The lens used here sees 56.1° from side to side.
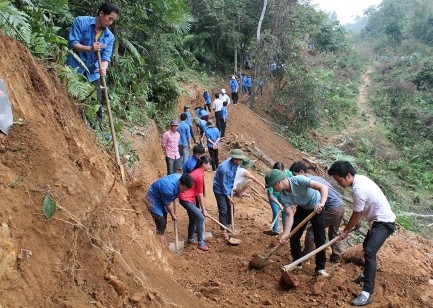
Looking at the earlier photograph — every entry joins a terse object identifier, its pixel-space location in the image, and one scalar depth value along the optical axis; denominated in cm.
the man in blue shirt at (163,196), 618
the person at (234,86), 2081
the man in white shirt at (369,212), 484
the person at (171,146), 966
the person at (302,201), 511
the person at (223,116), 1516
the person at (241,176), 747
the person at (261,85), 2173
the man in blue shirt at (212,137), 1145
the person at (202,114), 1259
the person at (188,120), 1103
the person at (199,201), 659
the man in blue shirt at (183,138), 1050
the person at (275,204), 757
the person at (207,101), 1794
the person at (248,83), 2360
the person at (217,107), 1506
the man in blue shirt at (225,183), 719
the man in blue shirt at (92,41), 543
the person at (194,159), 720
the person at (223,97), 1596
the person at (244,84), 2358
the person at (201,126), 1200
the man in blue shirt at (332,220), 577
